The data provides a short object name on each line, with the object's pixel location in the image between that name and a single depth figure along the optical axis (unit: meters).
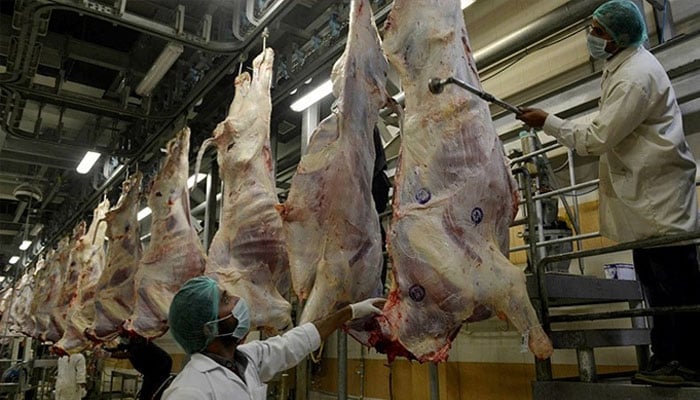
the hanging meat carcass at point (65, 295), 6.90
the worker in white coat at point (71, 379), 8.62
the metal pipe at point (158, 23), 3.95
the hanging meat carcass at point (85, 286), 5.63
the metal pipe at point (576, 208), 3.71
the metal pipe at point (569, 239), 2.86
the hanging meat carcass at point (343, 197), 2.51
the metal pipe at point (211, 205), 5.97
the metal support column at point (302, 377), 4.58
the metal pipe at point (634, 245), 1.96
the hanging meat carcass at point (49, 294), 7.61
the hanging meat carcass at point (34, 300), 8.74
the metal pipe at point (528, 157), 2.99
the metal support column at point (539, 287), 2.39
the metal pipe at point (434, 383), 3.31
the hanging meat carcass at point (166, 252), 3.88
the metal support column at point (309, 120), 4.76
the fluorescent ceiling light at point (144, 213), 8.73
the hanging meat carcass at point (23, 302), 10.28
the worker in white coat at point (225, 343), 2.13
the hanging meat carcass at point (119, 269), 4.82
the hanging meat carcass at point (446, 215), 2.05
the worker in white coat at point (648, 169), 2.16
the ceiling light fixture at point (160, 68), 4.73
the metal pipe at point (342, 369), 3.43
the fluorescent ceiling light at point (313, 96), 4.36
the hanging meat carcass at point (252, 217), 3.21
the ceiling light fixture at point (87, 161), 6.96
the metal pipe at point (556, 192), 3.12
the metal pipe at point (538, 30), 3.72
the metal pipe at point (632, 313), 1.92
